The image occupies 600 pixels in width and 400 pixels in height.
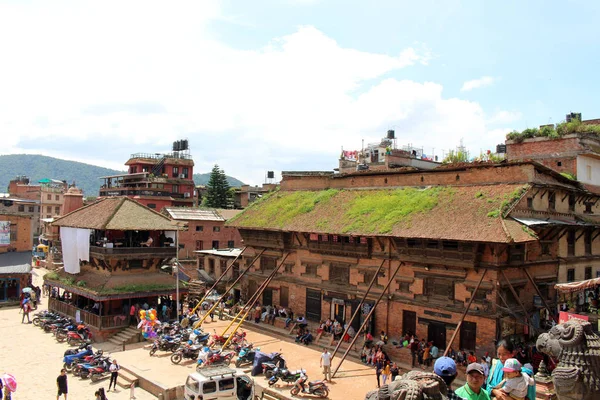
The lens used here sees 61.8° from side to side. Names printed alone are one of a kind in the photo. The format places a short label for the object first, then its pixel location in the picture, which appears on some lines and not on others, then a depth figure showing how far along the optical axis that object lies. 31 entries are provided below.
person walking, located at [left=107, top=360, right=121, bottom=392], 24.49
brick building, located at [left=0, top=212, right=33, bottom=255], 49.28
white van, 20.19
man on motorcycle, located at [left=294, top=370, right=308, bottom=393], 22.34
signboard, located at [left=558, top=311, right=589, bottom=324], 18.72
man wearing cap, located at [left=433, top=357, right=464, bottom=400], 7.31
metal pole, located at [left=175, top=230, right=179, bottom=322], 33.13
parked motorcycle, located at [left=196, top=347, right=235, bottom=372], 25.22
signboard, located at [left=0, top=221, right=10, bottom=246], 49.16
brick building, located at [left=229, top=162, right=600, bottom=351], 24.98
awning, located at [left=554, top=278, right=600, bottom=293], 19.89
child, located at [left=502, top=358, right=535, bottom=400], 9.15
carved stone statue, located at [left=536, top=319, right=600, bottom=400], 11.22
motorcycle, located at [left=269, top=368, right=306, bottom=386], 23.39
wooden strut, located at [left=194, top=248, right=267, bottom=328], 32.84
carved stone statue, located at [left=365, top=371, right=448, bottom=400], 6.80
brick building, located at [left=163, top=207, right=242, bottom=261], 55.50
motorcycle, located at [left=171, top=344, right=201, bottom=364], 27.17
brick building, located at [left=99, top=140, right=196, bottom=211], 76.38
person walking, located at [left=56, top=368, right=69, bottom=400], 21.95
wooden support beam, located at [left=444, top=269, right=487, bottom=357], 23.23
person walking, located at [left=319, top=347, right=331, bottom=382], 24.19
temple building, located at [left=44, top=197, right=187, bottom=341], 33.42
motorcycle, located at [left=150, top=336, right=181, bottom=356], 29.02
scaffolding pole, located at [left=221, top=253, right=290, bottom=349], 32.62
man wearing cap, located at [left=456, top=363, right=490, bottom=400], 7.39
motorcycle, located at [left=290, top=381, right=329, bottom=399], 22.00
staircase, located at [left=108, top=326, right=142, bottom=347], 31.48
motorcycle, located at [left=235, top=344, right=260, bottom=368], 26.20
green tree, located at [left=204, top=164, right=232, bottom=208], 79.69
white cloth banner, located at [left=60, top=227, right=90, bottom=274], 35.81
